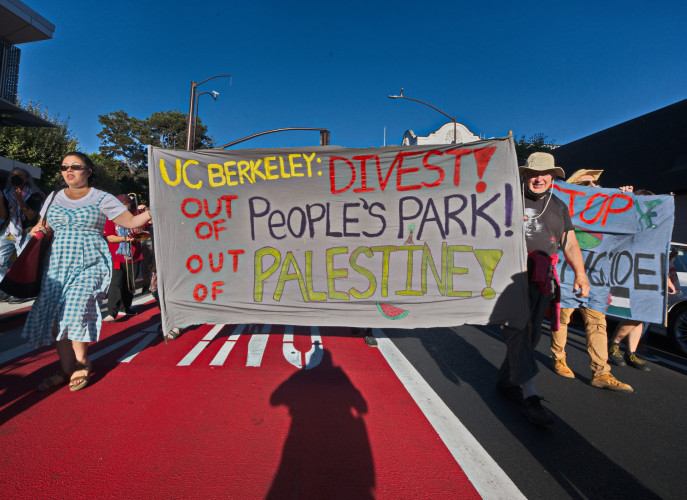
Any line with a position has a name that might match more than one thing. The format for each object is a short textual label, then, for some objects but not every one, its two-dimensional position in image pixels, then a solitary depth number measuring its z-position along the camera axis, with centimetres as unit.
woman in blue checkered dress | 314
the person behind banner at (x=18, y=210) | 434
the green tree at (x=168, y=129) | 4434
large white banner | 310
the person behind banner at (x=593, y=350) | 370
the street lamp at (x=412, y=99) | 1764
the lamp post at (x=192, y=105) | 1659
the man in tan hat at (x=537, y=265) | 298
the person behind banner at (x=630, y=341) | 447
